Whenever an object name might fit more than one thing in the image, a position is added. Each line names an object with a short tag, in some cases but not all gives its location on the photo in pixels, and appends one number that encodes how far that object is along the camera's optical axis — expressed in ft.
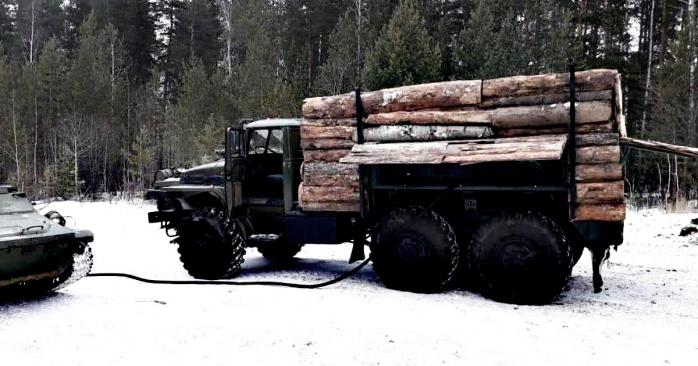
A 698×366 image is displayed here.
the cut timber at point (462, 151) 19.35
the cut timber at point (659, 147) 20.25
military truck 20.62
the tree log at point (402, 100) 22.40
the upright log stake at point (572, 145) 20.04
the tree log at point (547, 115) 19.80
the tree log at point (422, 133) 21.93
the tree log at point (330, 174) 24.34
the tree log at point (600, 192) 19.47
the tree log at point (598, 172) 19.48
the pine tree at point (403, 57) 76.28
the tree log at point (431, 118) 21.88
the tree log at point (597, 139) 19.61
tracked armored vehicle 20.20
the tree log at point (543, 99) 19.88
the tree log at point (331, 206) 24.41
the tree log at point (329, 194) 24.39
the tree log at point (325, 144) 24.57
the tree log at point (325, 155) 24.61
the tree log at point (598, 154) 19.53
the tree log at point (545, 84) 19.95
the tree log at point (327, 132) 24.51
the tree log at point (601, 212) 19.48
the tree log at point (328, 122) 24.58
